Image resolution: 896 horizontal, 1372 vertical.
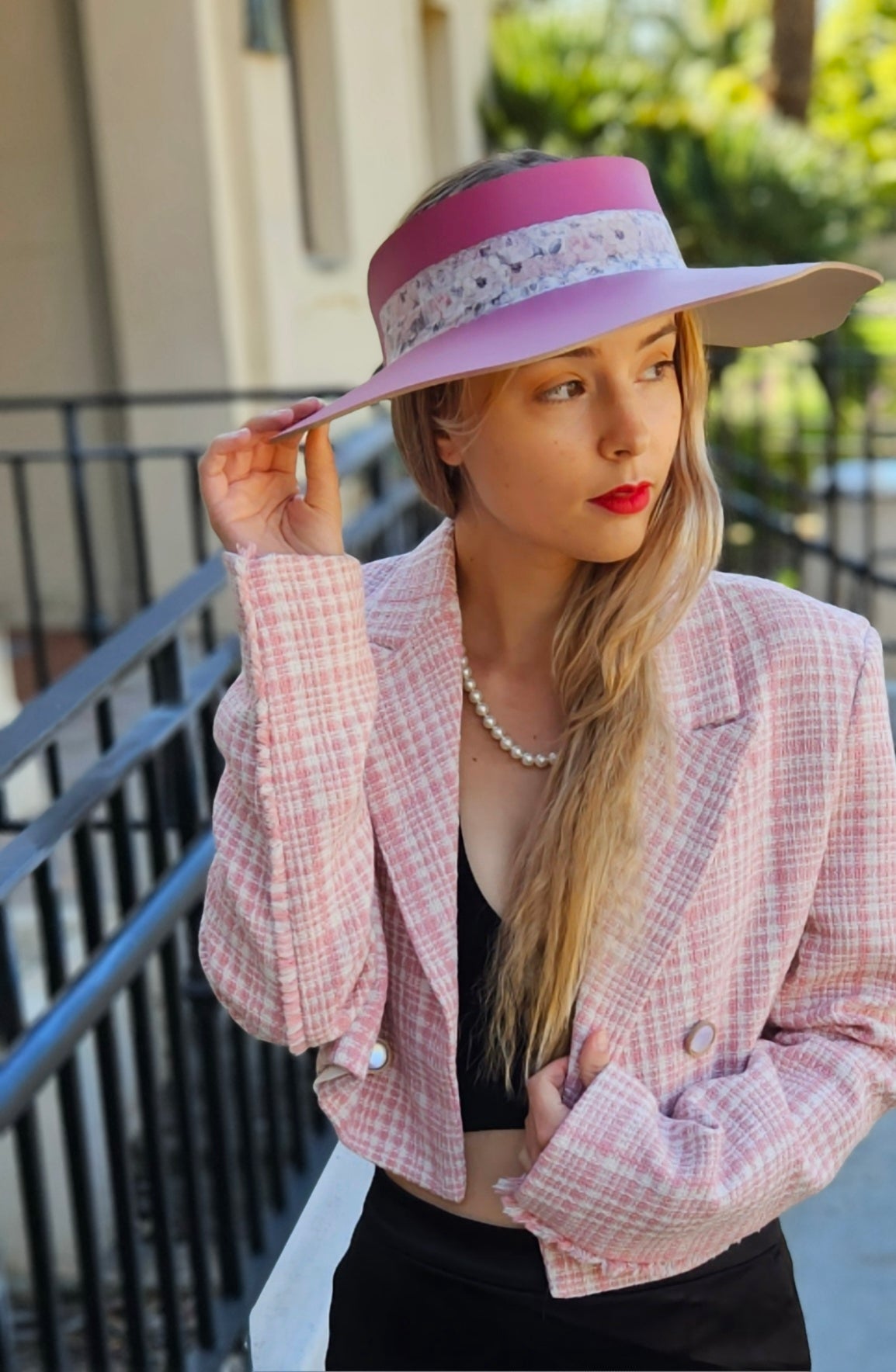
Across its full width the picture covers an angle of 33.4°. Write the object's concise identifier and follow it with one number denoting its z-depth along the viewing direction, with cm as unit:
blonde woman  126
